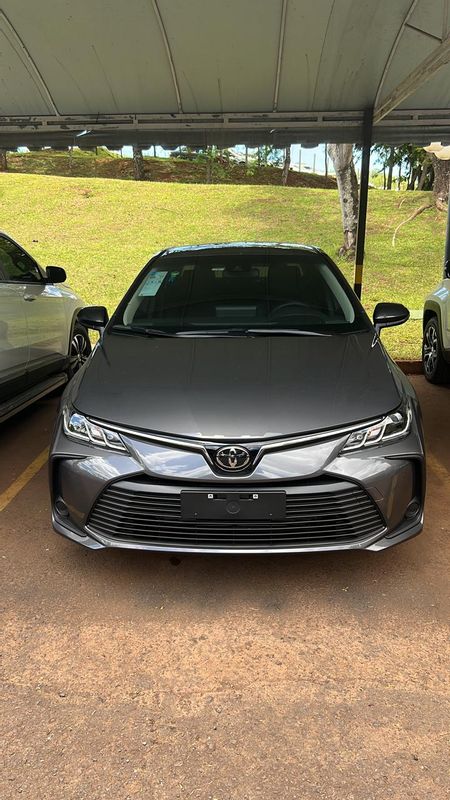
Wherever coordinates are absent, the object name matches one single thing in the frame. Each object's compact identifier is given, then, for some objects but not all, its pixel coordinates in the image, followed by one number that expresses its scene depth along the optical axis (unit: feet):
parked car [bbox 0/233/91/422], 14.89
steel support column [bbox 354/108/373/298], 22.85
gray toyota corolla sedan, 7.93
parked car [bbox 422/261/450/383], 19.72
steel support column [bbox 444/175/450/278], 27.01
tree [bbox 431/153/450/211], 64.59
